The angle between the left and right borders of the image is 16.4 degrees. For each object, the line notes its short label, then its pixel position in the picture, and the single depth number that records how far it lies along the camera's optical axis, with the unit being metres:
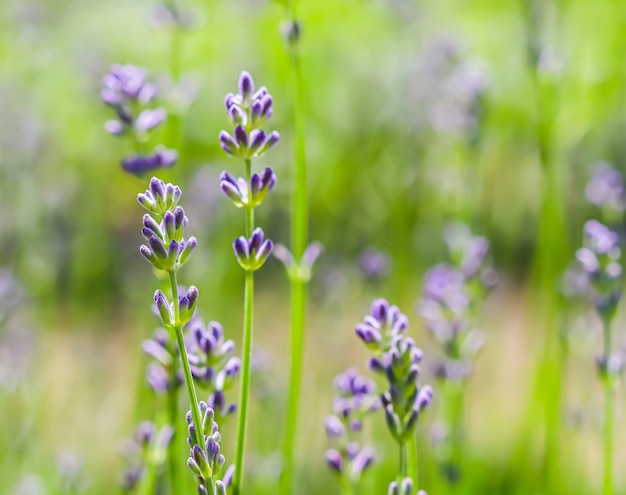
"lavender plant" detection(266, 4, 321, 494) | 0.67
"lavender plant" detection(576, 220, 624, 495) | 0.64
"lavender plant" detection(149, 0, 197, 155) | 0.73
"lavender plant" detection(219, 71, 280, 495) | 0.56
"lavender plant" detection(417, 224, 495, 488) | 0.69
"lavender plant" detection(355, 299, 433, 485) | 0.56
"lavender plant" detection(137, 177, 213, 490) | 0.54
